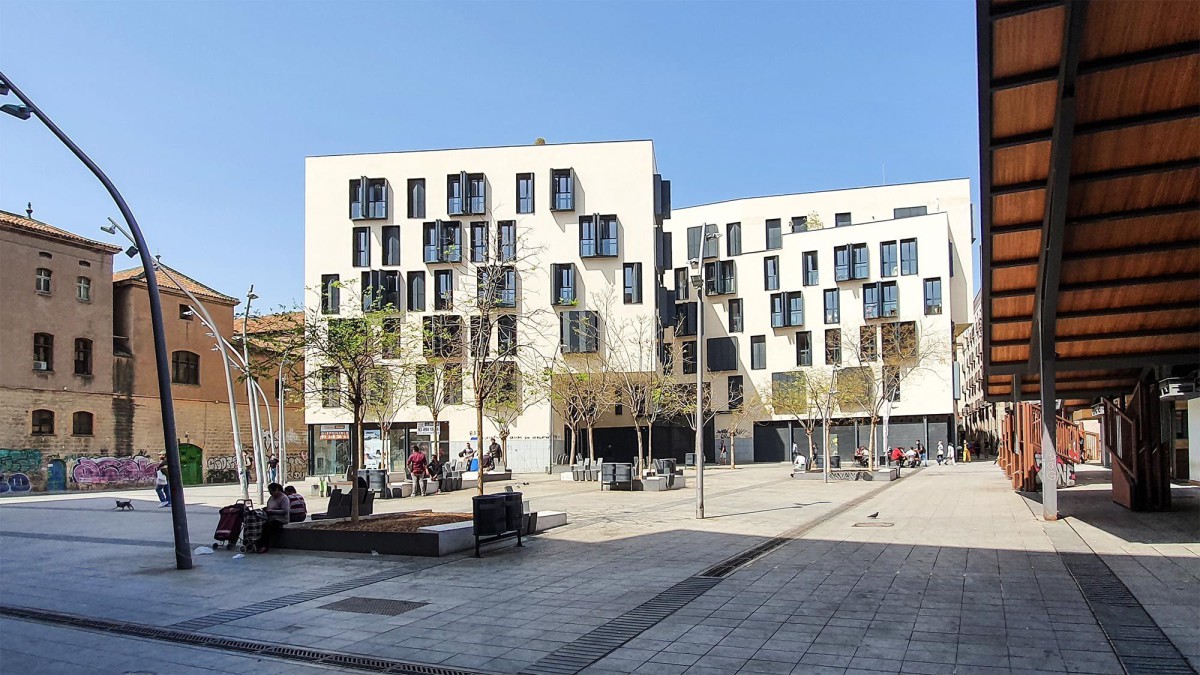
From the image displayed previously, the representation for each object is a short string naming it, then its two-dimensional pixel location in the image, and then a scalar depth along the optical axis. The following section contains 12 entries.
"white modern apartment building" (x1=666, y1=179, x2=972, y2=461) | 59.78
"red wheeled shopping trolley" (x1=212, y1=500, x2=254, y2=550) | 14.98
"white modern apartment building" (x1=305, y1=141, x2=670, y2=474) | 53.22
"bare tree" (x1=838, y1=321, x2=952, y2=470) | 50.05
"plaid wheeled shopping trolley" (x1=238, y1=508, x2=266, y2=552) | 14.55
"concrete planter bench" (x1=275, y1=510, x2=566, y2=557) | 13.56
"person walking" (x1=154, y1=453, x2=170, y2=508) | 27.00
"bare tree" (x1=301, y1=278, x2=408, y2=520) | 15.74
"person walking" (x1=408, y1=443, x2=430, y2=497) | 28.52
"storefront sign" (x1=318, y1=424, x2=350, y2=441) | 54.09
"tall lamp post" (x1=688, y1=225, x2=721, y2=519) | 18.13
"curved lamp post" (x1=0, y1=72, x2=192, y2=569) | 12.54
